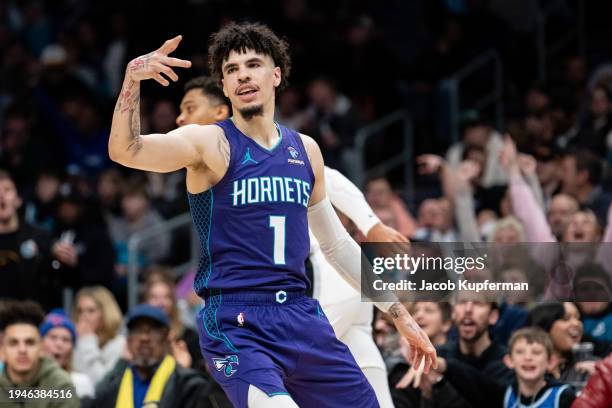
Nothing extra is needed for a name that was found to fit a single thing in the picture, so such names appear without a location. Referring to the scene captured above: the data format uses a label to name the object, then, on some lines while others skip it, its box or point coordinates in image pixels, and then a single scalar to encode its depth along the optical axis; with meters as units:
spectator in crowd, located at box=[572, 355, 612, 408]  14.47
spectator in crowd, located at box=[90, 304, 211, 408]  17.23
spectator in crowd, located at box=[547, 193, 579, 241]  20.37
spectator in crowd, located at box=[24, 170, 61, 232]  26.23
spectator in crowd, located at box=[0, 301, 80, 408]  16.64
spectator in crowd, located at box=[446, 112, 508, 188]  24.31
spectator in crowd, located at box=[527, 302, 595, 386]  16.56
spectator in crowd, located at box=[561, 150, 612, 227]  21.78
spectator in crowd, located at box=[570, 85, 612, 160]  23.95
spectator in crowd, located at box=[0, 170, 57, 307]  20.70
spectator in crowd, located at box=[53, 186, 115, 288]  24.04
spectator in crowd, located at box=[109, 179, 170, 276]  25.99
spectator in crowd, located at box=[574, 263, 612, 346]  16.79
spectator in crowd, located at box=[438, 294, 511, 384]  17.07
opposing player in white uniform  14.79
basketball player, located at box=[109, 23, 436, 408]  11.60
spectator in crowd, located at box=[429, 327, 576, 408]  15.89
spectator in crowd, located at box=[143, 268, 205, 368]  19.02
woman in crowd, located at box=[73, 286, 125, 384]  20.22
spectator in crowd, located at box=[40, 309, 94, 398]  18.73
